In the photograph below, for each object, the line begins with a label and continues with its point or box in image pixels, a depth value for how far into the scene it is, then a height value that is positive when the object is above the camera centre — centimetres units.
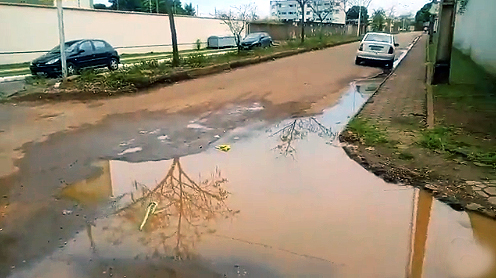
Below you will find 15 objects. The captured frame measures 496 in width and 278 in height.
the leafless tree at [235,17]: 2980 +197
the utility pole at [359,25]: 5405 +260
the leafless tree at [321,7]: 4288 +423
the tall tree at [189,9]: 4219 +362
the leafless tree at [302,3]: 2769 +277
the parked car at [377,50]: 1714 -19
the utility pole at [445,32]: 1102 +37
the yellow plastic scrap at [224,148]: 639 -161
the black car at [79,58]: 1352 -57
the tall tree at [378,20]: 6326 +392
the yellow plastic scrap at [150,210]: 405 -173
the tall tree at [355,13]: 6454 +515
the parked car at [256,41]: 2697 +21
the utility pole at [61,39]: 1068 +8
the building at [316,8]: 4600 +517
